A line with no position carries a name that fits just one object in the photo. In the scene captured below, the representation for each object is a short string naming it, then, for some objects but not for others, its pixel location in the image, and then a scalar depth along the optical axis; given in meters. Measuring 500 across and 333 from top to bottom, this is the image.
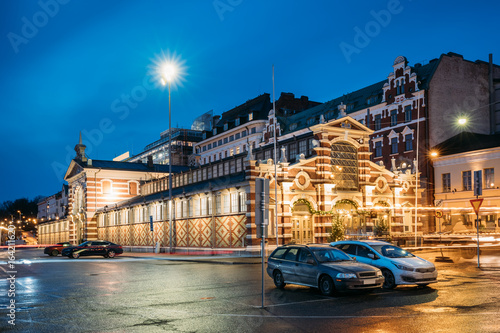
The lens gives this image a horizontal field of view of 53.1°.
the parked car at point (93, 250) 41.62
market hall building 37.47
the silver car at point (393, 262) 16.12
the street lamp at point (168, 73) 38.16
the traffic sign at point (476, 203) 23.26
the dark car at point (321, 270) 14.70
